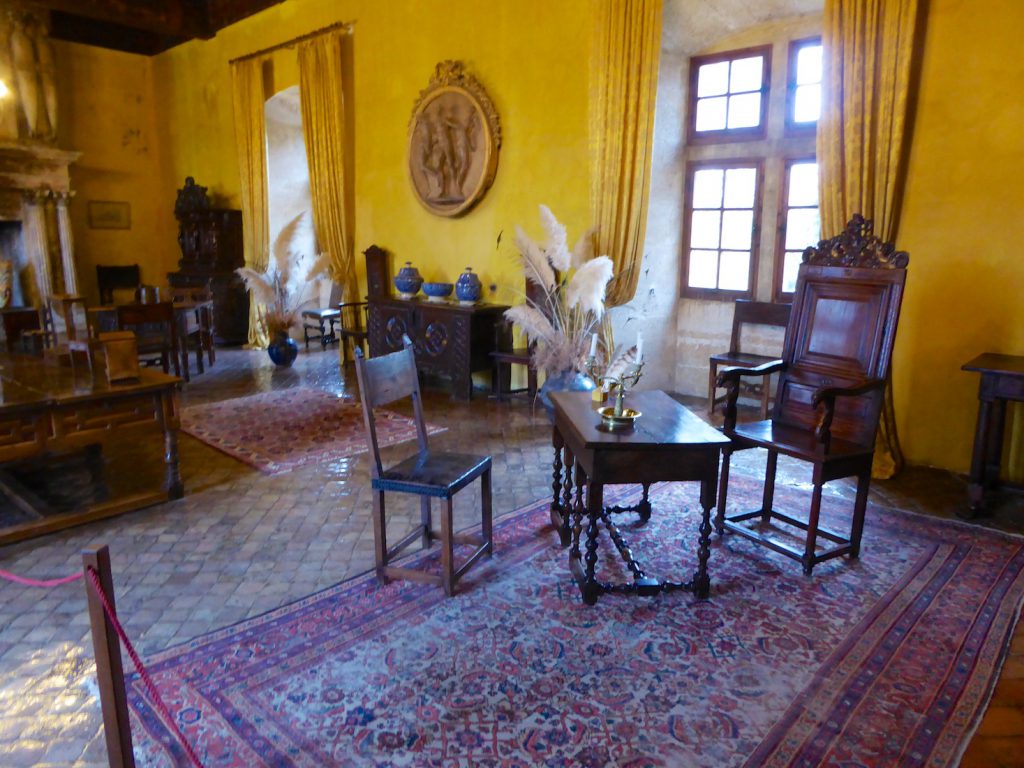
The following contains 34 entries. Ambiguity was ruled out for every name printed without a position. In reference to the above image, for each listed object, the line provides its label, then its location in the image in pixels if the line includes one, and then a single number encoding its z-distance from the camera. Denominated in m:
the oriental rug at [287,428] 4.60
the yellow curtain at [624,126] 5.13
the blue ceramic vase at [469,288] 6.16
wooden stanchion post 1.55
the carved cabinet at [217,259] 9.22
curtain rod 7.32
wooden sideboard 6.03
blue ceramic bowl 6.46
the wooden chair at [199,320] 7.11
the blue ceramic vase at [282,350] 7.58
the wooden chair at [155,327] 5.76
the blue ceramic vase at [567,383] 5.21
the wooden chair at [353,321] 7.63
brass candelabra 2.70
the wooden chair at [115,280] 10.14
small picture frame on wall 10.20
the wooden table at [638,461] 2.58
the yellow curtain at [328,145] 7.46
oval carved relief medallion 6.21
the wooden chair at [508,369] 5.71
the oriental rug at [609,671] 1.99
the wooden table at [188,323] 5.91
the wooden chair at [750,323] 5.18
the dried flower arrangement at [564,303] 5.09
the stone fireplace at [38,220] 8.93
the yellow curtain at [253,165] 8.61
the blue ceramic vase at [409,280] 6.69
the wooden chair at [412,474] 2.71
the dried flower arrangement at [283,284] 7.82
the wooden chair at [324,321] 8.77
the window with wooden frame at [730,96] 5.62
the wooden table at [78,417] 3.22
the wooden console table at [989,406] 3.40
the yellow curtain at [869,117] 4.07
